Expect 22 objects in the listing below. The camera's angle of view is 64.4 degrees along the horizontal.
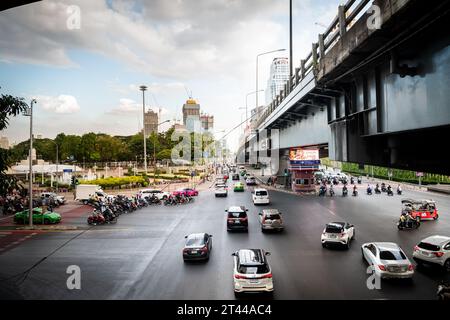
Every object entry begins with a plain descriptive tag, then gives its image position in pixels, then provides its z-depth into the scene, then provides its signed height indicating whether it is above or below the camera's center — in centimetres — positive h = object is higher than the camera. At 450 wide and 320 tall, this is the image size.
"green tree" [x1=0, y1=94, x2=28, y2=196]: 1124 +171
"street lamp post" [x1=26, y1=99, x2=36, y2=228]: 2487 -94
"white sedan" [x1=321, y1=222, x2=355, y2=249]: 1862 -370
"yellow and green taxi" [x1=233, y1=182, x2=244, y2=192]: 5172 -325
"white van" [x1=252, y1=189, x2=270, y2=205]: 3612 -321
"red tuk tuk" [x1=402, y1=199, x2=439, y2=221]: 2752 -348
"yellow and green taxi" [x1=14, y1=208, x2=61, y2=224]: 2756 -391
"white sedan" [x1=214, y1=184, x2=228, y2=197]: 4469 -330
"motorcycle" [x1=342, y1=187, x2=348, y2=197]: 4434 -342
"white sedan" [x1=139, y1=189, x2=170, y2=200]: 4068 -319
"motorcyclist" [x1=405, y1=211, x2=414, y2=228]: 2397 -379
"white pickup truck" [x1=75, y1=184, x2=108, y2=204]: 4094 -289
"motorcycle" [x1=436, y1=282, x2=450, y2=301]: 1124 -409
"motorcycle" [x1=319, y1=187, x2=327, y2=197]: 4469 -340
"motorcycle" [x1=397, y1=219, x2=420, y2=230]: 2381 -407
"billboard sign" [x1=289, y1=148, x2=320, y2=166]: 4725 +108
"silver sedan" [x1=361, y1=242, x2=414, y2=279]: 1352 -379
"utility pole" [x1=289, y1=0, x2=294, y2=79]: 2740 +1047
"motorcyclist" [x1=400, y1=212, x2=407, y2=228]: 2382 -374
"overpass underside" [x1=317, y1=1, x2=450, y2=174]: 788 +219
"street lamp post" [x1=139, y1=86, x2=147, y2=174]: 5967 +1299
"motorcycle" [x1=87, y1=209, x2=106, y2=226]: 2730 -401
